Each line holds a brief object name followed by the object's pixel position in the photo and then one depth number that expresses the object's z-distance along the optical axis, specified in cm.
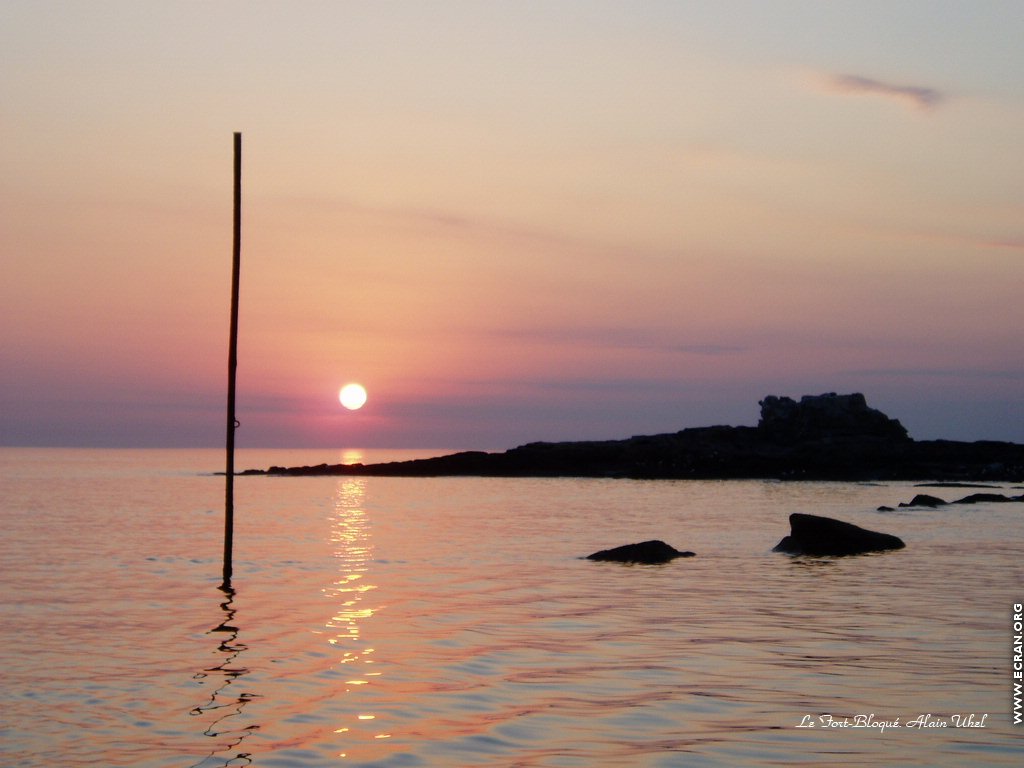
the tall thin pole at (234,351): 2673
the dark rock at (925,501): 6147
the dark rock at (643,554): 3219
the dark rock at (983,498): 6569
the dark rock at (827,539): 3497
